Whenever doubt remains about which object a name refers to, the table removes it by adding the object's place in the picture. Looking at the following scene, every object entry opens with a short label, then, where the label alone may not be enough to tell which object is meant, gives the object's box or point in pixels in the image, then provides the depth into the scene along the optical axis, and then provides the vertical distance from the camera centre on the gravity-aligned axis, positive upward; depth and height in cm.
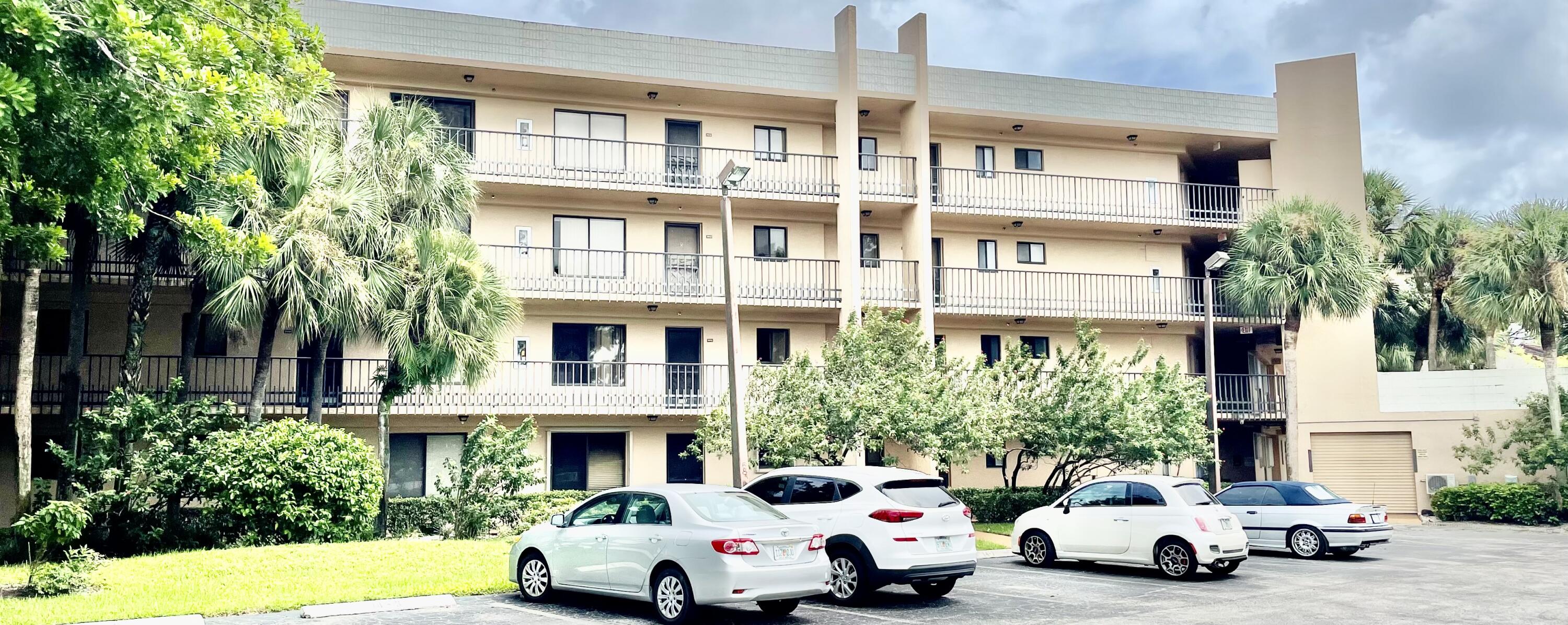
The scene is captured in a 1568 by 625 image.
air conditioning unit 3225 -125
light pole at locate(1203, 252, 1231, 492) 2684 +268
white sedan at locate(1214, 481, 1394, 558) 2048 -149
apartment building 2723 +594
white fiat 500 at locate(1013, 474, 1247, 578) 1645 -128
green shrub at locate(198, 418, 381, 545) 1856 -59
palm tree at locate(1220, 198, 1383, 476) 3023 +441
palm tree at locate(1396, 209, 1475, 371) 3709 +598
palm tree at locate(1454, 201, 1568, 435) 3016 +419
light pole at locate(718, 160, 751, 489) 1822 +172
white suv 1361 -98
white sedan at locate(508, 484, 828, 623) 1169 -111
